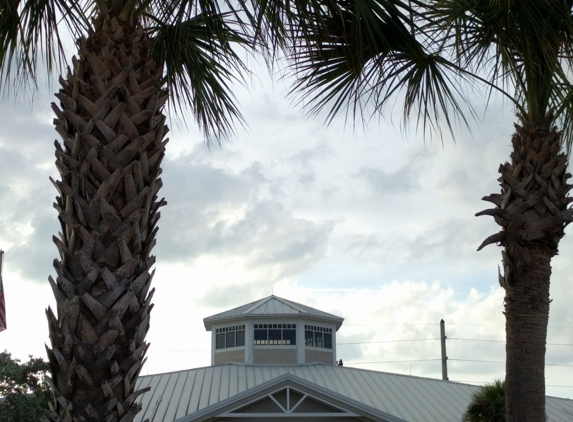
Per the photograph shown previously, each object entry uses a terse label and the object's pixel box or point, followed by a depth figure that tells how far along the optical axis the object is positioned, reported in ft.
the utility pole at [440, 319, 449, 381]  125.80
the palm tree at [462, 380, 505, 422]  49.06
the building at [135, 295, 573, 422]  65.36
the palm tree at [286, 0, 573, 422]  24.95
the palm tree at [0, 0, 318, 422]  17.03
